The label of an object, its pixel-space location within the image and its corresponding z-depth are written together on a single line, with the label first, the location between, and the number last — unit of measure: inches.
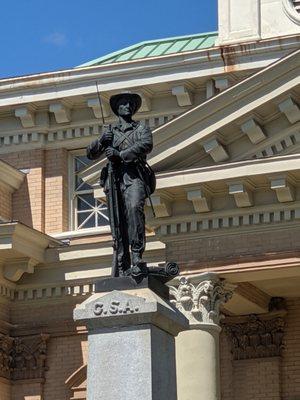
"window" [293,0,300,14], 1035.3
